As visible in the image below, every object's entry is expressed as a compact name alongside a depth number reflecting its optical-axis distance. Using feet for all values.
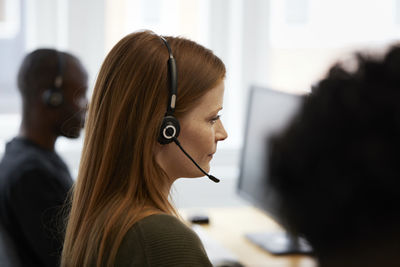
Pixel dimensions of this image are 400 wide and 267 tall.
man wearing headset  7.31
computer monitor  7.94
